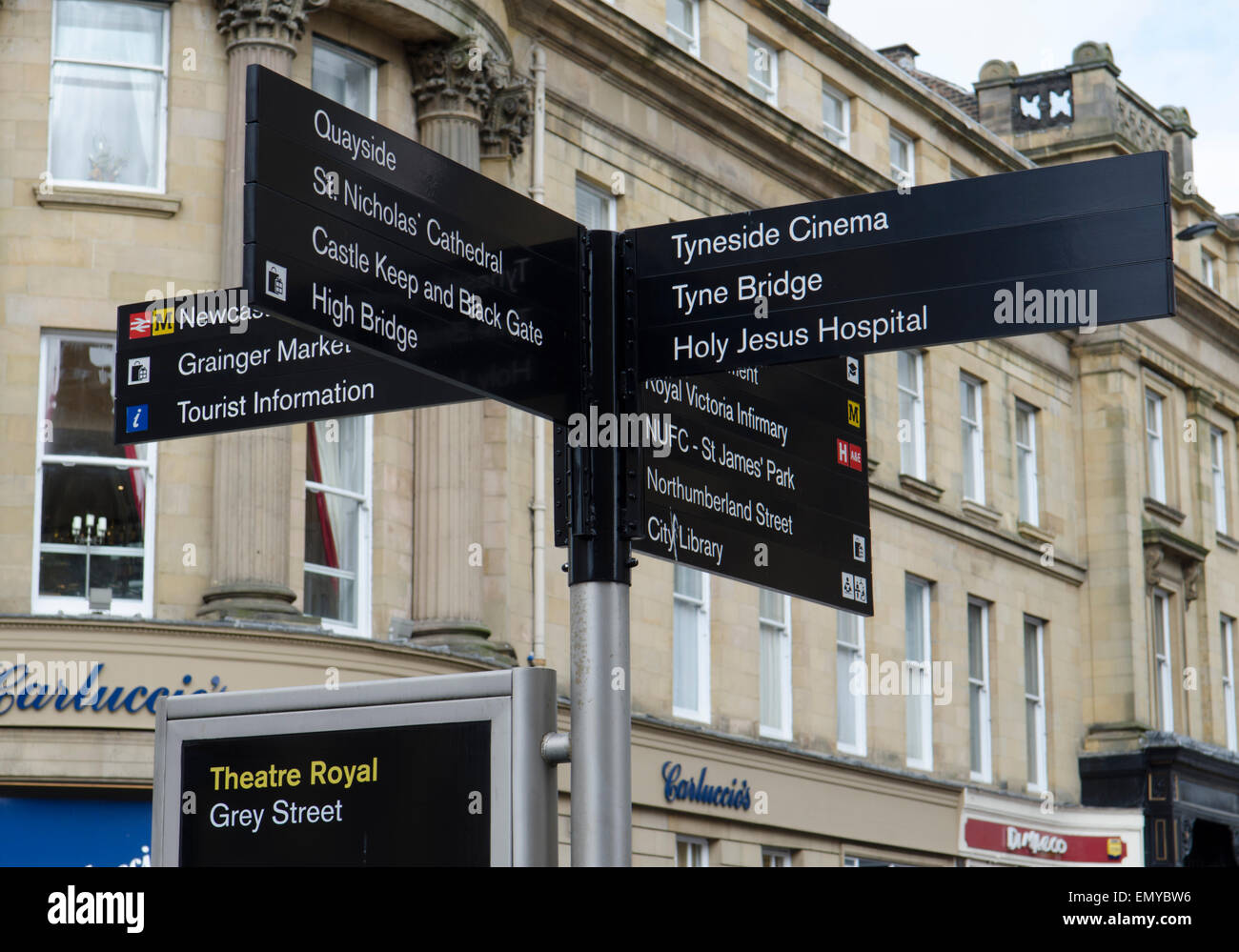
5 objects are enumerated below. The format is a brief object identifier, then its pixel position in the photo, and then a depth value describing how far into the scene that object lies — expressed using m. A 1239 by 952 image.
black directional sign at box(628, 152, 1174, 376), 4.54
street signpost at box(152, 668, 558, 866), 3.96
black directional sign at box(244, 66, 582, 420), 4.23
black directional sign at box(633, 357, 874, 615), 5.16
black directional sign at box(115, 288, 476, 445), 5.26
